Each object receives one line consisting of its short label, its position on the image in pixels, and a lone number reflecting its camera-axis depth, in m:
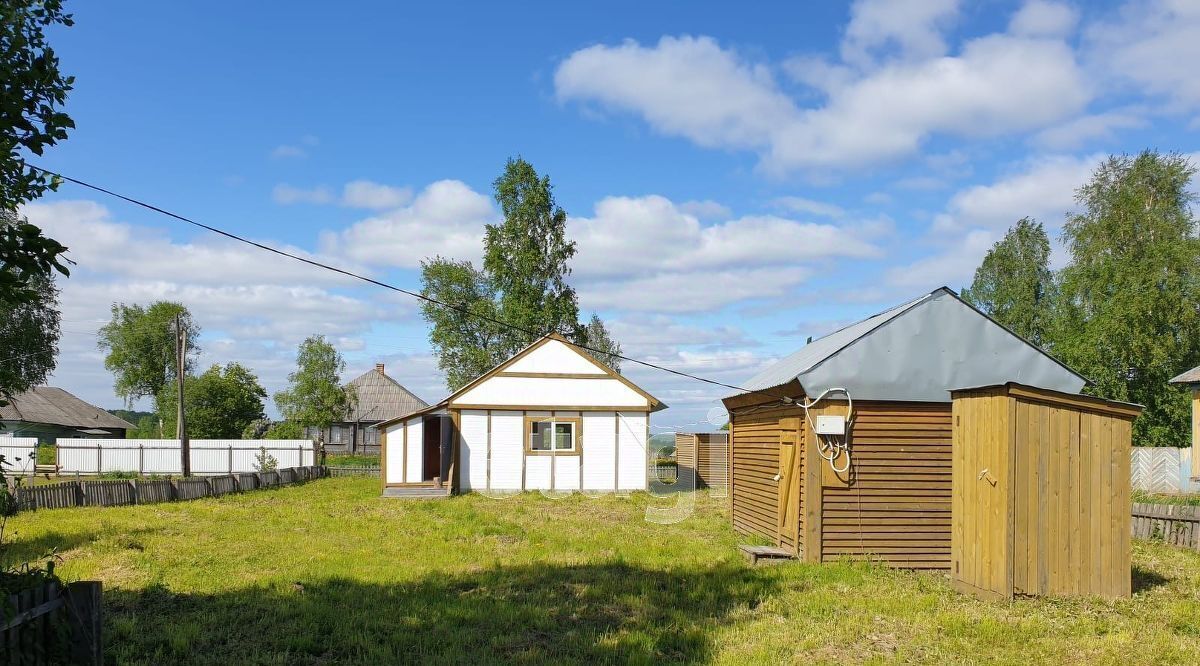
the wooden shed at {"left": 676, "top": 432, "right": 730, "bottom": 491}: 31.52
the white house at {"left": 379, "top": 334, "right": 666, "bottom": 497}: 25.73
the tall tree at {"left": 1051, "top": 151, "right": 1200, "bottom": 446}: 34.91
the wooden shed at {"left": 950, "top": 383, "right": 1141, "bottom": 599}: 10.03
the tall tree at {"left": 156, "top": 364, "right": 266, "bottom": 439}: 47.78
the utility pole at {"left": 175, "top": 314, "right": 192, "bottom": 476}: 32.38
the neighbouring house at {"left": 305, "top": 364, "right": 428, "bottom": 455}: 57.01
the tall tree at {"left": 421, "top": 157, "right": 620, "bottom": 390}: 38.97
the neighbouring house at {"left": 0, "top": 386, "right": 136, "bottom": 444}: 46.47
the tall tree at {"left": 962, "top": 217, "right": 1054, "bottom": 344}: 44.81
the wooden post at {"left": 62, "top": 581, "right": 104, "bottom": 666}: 6.39
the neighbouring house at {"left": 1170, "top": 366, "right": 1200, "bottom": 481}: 28.30
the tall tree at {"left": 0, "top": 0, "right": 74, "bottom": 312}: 5.09
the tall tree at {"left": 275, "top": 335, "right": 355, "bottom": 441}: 52.72
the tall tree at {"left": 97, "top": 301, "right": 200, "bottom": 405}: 72.06
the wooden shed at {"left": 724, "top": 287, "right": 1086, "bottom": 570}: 12.68
